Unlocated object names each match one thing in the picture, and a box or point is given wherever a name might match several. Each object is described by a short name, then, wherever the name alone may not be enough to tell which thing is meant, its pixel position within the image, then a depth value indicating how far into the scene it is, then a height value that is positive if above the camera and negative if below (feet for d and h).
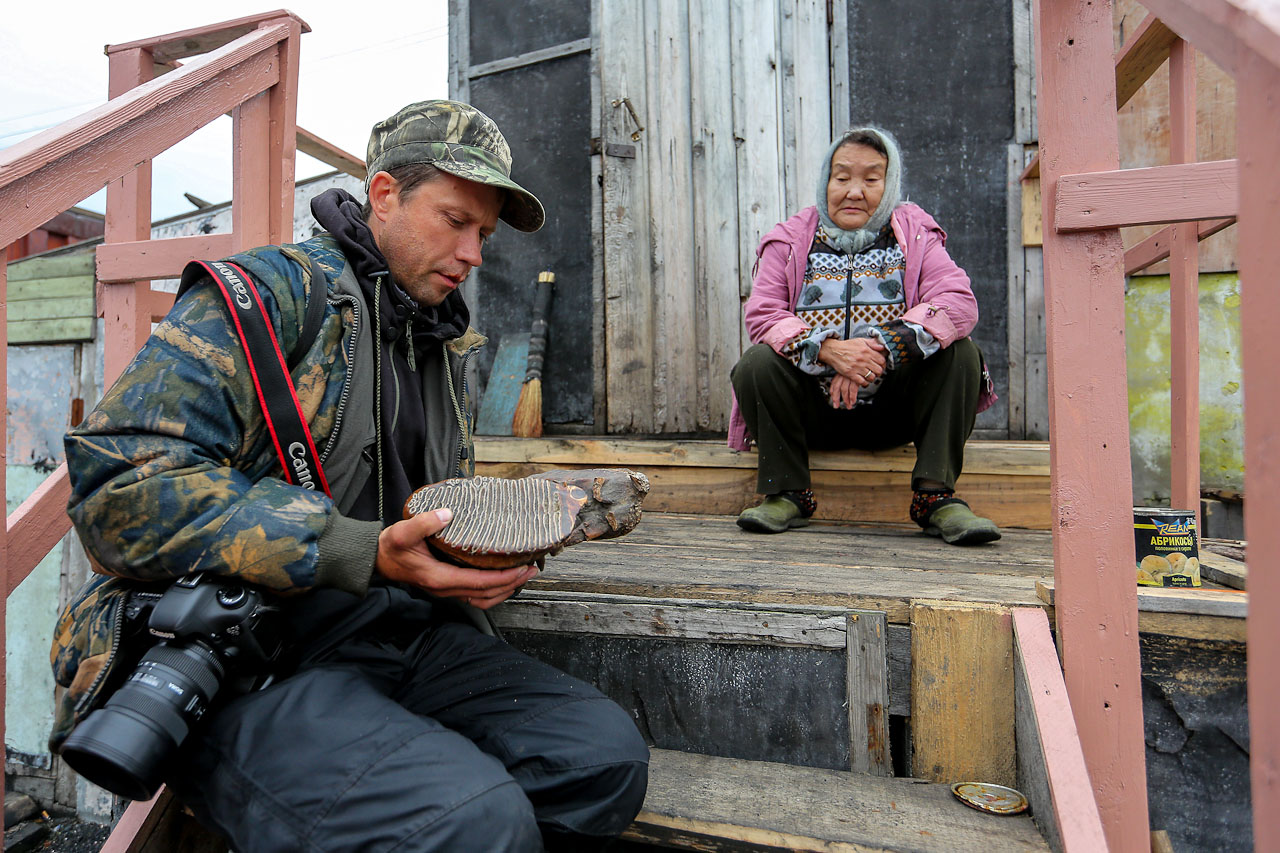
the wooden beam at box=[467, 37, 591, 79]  12.03 +6.43
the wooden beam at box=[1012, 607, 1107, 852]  3.57 -1.63
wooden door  11.25 +4.07
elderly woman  7.11 +0.89
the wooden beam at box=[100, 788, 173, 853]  4.36 -2.37
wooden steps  4.03 -1.64
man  3.25 -0.52
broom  11.89 +0.96
